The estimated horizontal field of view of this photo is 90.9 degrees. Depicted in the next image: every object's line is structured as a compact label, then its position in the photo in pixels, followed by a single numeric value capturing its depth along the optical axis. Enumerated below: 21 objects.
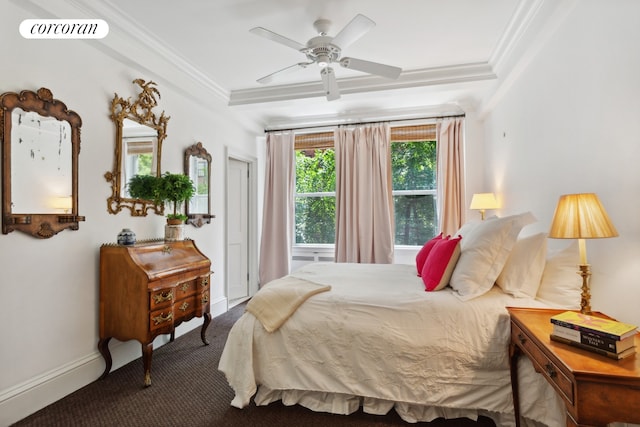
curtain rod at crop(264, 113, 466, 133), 4.27
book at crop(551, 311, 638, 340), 1.15
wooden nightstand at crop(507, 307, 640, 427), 1.04
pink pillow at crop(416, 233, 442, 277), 2.64
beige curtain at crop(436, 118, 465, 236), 4.21
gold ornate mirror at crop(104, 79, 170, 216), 2.53
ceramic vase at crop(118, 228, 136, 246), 2.37
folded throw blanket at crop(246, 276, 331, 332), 1.93
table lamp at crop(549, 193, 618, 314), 1.37
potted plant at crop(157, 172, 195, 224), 2.70
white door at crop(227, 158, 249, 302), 4.37
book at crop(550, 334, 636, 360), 1.13
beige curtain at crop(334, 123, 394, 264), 4.41
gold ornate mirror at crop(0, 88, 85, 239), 1.83
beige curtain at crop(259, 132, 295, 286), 4.79
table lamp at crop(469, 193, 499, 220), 3.50
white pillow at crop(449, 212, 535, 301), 1.93
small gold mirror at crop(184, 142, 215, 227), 3.36
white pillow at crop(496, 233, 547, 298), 1.89
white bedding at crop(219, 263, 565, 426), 1.72
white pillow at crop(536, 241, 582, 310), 1.75
